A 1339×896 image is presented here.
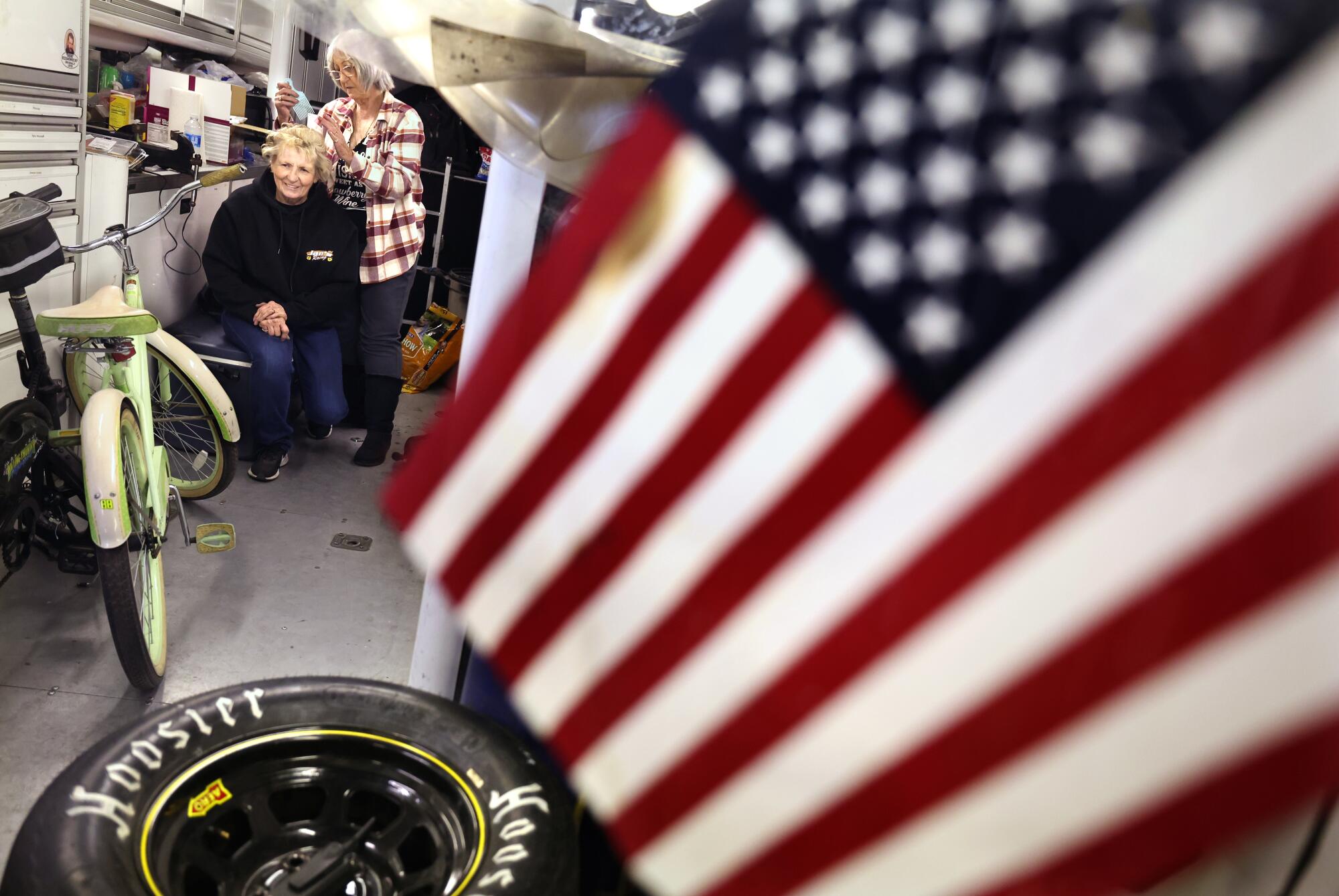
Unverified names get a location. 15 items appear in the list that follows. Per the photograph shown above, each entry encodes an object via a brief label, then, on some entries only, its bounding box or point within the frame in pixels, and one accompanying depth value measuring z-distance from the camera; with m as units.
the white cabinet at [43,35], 2.71
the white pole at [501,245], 1.63
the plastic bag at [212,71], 5.08
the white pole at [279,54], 5.18
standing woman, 3.95
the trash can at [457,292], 6.03
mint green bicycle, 2.25
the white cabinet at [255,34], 5.53
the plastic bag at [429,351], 5.51
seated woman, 3.90
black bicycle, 2.40
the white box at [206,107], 4.26
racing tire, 1.20
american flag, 0.64
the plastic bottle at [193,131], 4.36
